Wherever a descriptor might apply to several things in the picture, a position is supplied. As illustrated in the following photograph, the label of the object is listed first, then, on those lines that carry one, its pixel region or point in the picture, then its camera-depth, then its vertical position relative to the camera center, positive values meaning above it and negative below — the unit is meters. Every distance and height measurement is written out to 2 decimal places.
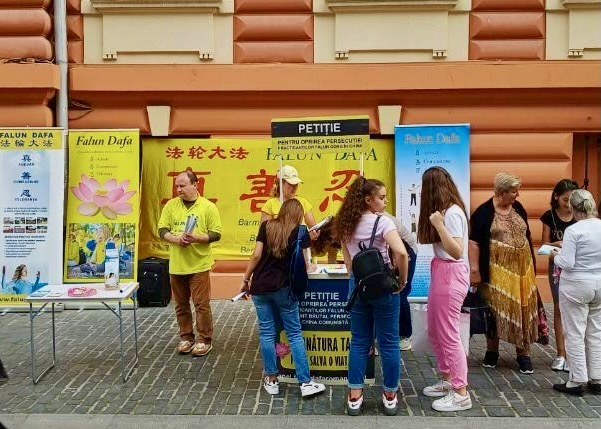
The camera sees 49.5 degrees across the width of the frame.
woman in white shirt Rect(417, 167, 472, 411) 4.54 -0.44
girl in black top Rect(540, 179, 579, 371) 5.30 -0.09
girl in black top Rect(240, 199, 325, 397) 4.77 -0.55
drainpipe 7.90 +1.96
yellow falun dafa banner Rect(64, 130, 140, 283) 7.89 +0.07
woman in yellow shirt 5.82 +0.17
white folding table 5.08 -0.67
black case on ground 7.91 -0.87
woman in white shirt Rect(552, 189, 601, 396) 4.65 -0.56
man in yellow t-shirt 5.91 -0.40
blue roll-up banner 8.01 +0.68
